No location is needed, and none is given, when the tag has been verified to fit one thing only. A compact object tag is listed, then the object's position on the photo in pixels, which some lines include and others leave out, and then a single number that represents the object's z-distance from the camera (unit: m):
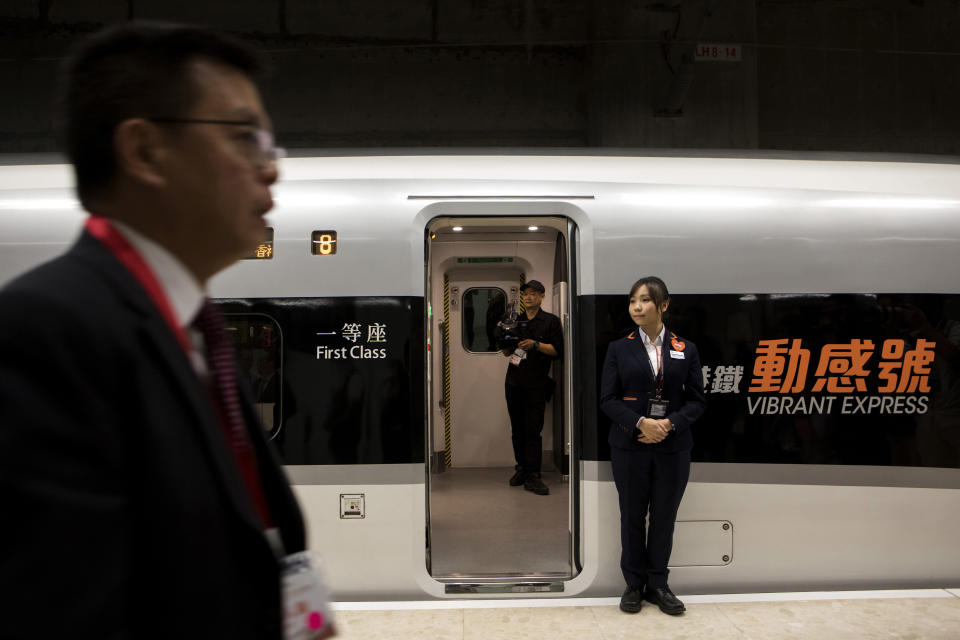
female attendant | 3.62
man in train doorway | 6.13
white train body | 3.71
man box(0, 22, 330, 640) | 0.63
